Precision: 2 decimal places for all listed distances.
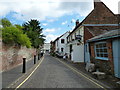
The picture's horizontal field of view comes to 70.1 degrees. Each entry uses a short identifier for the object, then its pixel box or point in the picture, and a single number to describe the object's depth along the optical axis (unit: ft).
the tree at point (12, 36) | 26.11
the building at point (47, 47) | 259.12
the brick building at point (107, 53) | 19.85
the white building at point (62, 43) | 111.56
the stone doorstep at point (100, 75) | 19.25
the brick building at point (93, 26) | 43.10
